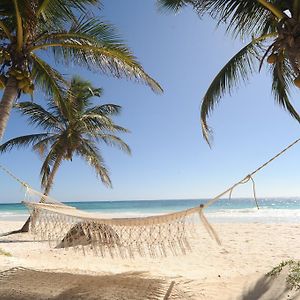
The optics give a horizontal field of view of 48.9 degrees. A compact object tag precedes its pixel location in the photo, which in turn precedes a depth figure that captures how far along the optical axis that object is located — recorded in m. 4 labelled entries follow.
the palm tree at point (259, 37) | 2.55
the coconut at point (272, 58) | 2.75
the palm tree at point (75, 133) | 7.68
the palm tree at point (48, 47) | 3.26
